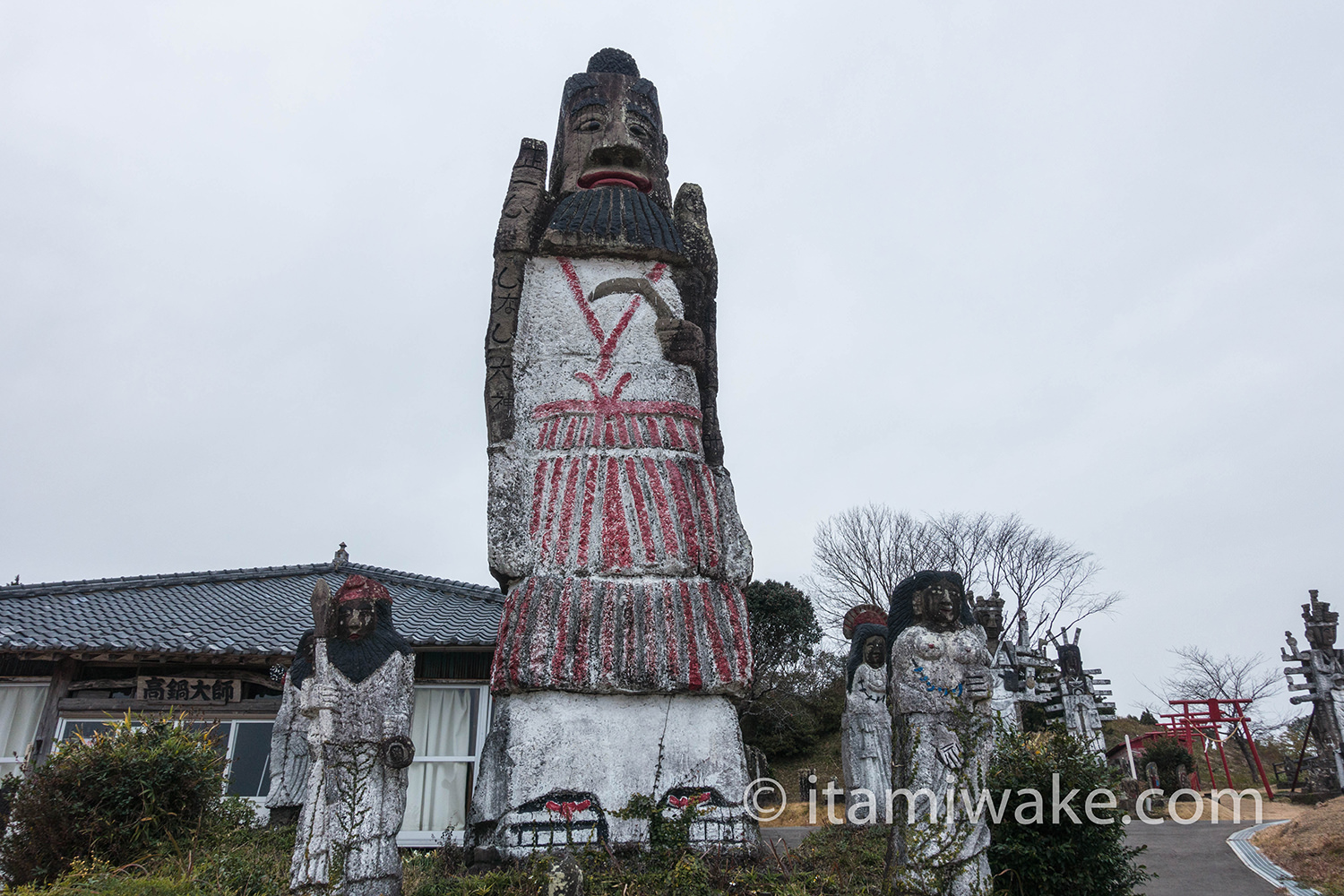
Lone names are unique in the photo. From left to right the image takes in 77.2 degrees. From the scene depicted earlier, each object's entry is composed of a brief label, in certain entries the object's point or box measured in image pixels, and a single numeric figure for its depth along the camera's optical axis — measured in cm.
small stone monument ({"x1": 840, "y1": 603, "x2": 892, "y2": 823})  722
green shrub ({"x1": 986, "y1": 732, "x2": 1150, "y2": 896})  464
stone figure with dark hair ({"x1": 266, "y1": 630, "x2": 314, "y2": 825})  792
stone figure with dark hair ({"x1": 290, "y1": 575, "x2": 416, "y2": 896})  402
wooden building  879
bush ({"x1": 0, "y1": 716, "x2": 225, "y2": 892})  511
